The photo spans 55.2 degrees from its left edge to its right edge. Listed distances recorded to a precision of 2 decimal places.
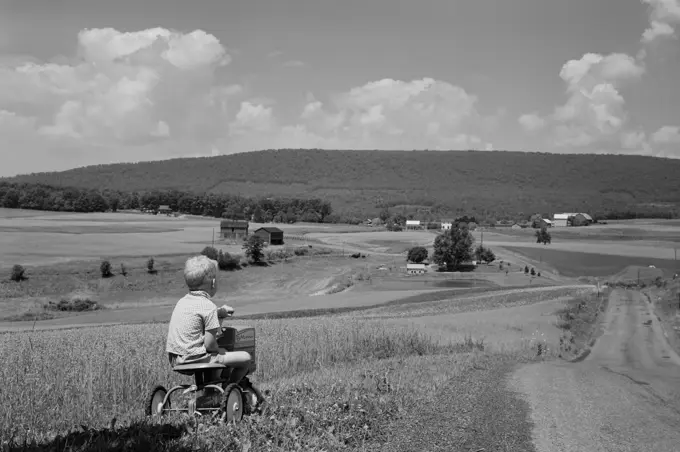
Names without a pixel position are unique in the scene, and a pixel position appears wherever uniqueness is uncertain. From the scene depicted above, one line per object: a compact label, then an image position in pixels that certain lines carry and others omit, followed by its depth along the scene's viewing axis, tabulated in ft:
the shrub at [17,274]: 257.55
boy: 25.70
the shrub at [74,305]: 230.89
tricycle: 25.57
